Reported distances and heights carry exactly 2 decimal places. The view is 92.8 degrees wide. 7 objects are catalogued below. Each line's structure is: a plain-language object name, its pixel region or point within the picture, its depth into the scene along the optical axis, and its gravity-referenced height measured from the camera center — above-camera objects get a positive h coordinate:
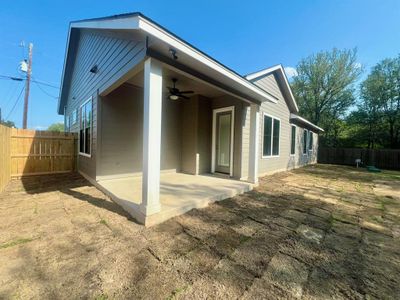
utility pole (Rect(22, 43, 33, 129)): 11.50 +3.56
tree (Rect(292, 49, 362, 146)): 18.44 +6.32
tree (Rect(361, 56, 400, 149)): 17.03 +5.10
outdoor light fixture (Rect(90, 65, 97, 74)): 5.35 +2.07
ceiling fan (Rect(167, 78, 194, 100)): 5.25 +1.45
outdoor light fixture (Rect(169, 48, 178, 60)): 2.87 +1.41
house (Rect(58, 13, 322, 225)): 2.90 +0.78
